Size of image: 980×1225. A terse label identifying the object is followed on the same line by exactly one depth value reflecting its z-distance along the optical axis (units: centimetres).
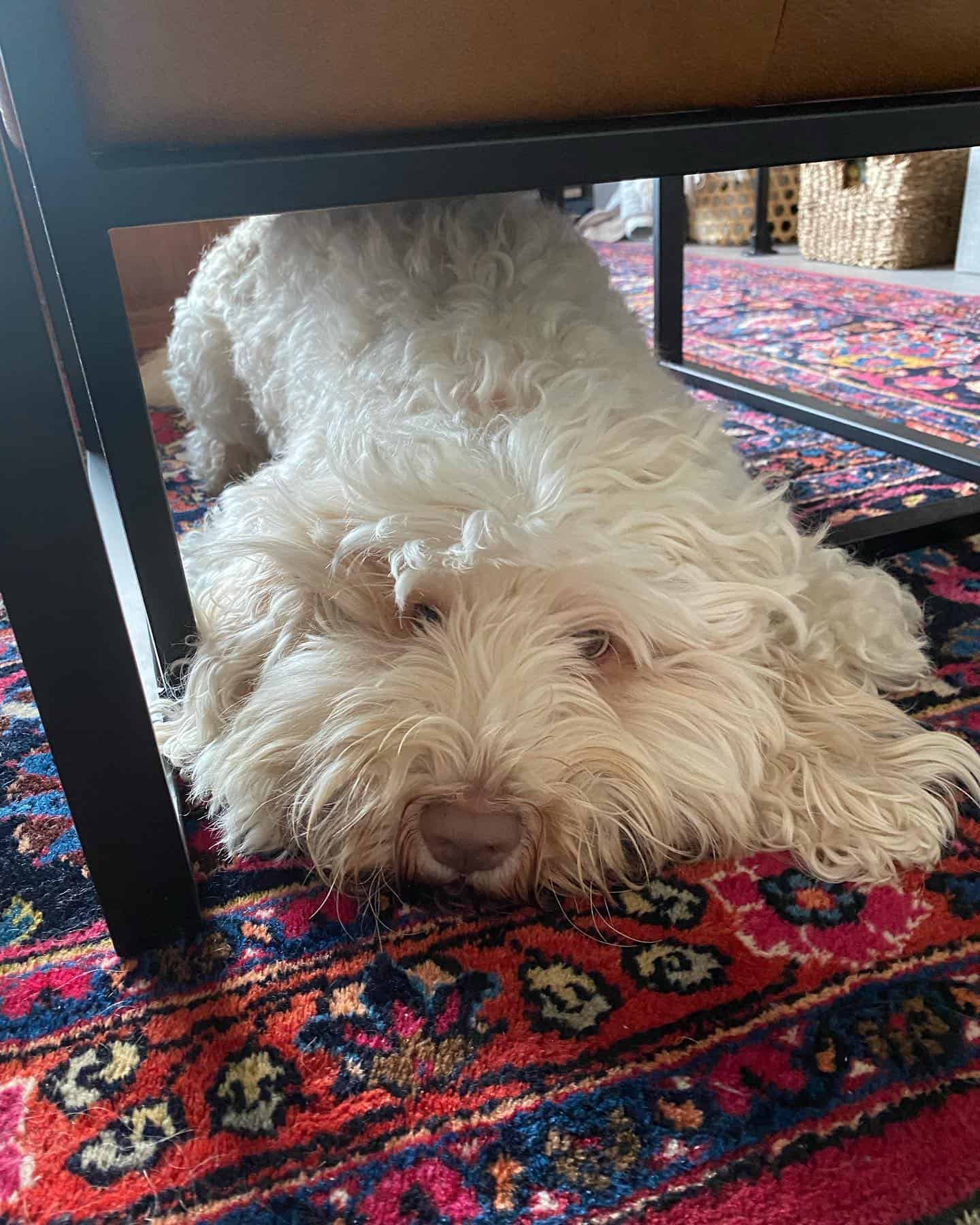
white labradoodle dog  76
